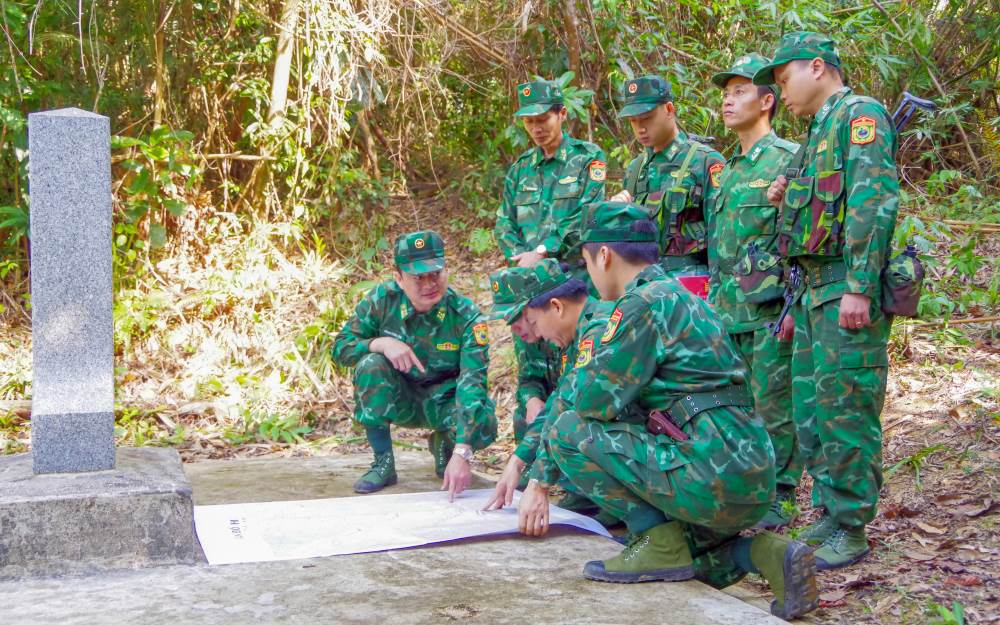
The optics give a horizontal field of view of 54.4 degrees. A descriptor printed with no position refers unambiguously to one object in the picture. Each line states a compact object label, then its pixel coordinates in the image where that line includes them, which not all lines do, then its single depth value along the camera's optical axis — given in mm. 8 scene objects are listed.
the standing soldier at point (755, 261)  3965
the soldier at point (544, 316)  3639
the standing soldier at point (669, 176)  4562
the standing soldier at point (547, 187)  5035
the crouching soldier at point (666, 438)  2918
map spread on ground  3441
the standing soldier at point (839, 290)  3361
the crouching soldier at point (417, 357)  4406
